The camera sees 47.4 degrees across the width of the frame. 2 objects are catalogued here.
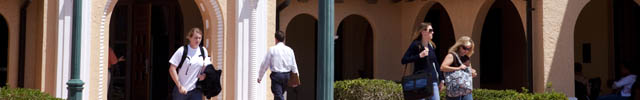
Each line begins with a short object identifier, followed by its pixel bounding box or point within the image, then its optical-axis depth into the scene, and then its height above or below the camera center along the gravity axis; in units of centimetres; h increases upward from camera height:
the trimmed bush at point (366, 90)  1098 -56
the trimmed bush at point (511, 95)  1002 -59
